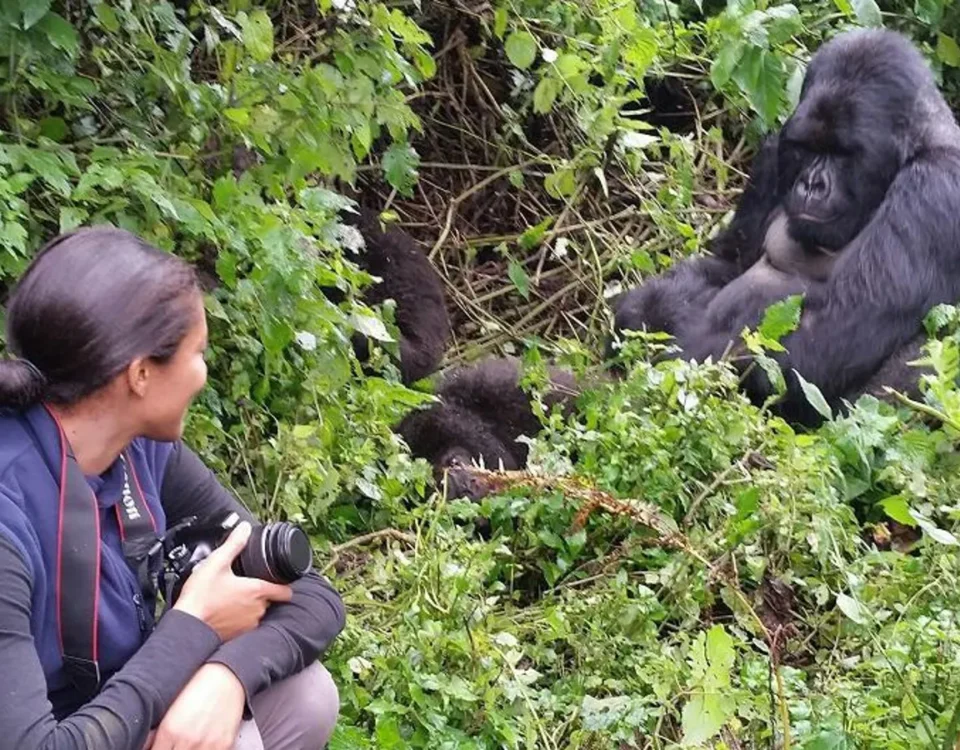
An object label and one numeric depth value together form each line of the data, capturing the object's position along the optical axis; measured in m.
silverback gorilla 3.41
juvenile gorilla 3.36
